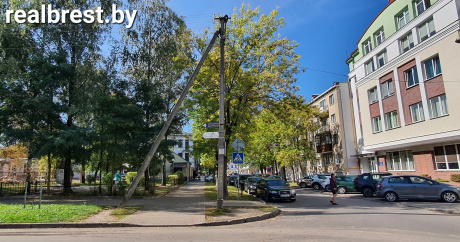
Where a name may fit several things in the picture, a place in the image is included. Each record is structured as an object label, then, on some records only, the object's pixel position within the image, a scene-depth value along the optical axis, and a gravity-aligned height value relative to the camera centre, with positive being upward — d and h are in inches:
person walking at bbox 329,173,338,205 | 563.8 -48.1
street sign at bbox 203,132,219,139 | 470.4 +53.9
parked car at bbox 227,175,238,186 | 1510.8 -77.4
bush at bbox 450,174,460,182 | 747.4 -48.8
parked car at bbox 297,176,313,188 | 1151.8 -74.0
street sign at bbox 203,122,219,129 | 483.6 +72.7
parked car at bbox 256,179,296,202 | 623.8 -57.6
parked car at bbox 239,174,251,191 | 1239.5 -51.4
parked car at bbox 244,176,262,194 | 850.8 -62.6
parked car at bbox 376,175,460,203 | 559.6 -59.6
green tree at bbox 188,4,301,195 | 648.4 +223.2
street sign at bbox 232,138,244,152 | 563.2 +44.1
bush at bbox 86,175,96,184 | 1496.3 -36.5
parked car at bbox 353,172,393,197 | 730.5 -55.0
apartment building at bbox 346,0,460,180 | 762.2 +233.9
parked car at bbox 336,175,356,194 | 839.7 -64.2
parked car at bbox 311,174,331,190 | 997.5 -62.5
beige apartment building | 1370.8 +158.4
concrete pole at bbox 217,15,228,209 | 452.8 +59.9
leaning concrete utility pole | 454.0 +51.4
